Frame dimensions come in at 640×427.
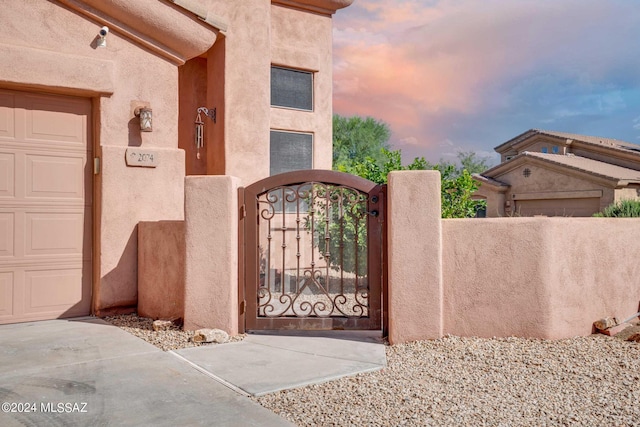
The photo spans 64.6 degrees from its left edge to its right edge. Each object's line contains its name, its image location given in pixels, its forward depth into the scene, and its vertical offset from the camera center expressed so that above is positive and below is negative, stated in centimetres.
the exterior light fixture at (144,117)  679 +157
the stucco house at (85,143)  620 +120
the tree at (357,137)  3192 +612
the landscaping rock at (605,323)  604 -110
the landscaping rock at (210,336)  546 -111
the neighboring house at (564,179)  2028 +229
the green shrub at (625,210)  1433 +63
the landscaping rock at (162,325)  595 -108
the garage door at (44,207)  620 +36
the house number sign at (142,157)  675 +104
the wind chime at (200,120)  904 +203
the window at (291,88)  995 +291
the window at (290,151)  979 +162
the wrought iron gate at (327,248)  572 -17
